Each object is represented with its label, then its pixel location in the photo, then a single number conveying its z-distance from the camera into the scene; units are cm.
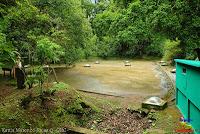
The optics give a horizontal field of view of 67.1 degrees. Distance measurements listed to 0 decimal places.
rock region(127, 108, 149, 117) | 409
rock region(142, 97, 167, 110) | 430
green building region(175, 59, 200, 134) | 259
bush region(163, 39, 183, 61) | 1125
